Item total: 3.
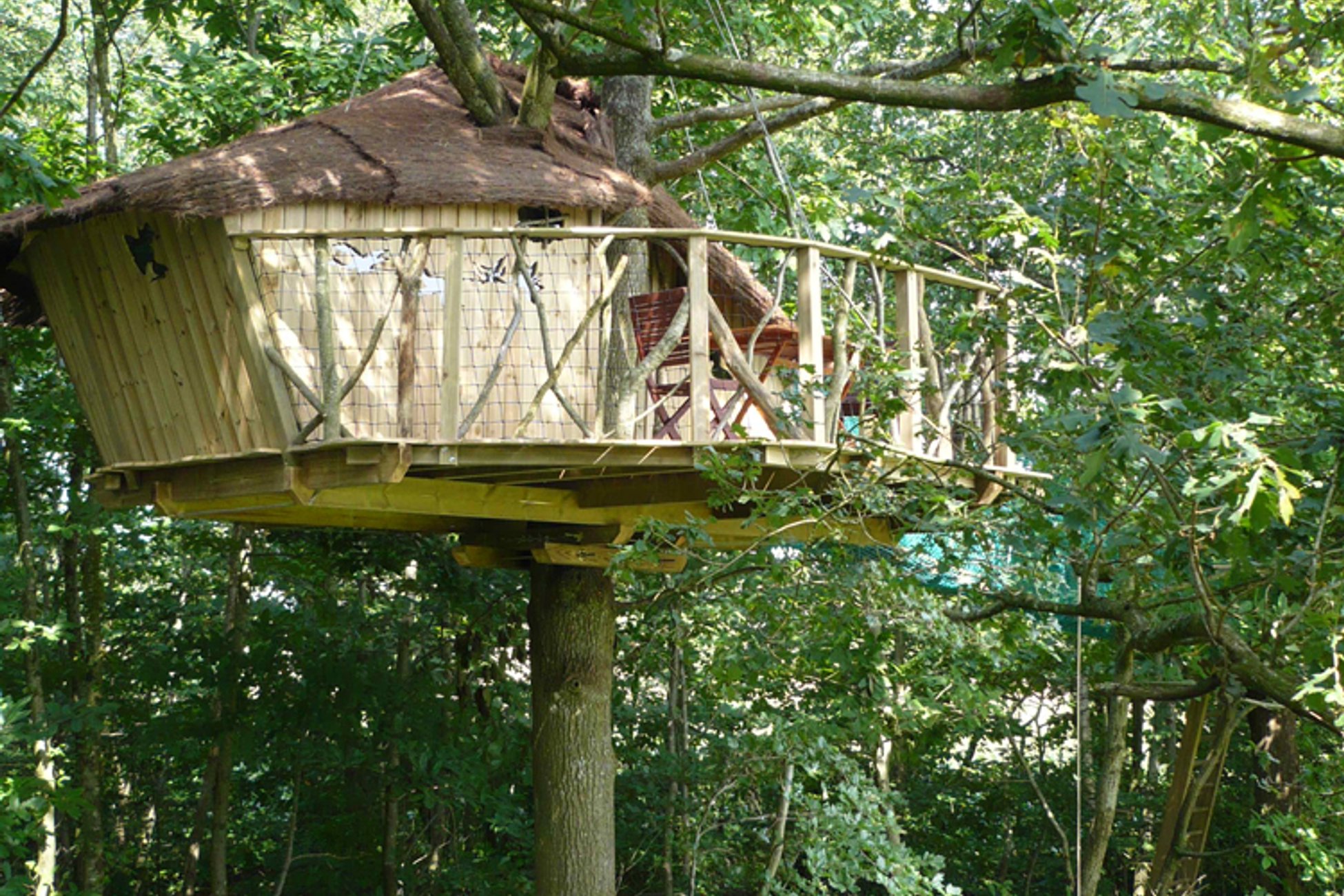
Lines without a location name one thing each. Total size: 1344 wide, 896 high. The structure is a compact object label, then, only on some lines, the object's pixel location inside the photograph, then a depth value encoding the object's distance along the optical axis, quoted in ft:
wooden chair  21.86
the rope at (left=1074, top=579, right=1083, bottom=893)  16.87
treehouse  18.28
